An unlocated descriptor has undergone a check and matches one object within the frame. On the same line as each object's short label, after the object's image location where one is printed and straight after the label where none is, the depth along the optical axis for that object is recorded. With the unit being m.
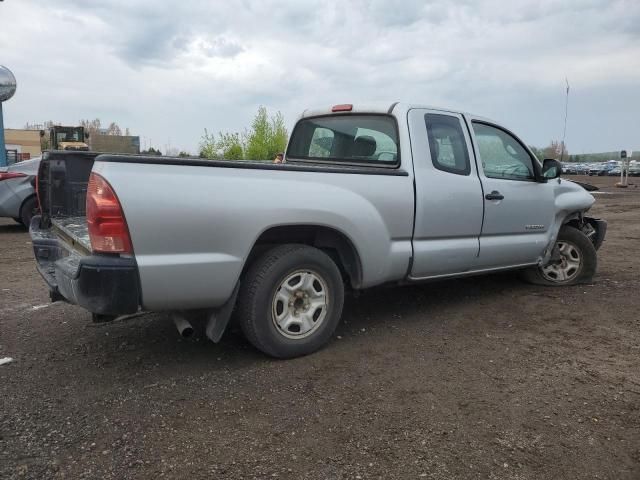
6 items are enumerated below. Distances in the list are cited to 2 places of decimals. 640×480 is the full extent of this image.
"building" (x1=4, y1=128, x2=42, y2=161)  59.19
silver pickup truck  3.11
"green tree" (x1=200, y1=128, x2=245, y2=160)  31.84
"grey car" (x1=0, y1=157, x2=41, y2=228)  9.83
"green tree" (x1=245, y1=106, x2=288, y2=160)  28.53
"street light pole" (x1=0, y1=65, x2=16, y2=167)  12.70
